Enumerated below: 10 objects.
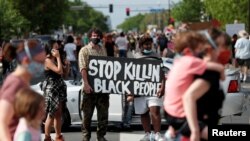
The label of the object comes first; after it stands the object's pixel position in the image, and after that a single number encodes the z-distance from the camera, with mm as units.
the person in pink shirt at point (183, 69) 5242
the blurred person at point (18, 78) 5609
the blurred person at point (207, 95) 5164
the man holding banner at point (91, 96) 10578
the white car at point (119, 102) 12180
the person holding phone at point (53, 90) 10250
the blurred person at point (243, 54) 23266
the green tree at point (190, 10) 93688
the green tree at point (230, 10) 51406
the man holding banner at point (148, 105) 10373
